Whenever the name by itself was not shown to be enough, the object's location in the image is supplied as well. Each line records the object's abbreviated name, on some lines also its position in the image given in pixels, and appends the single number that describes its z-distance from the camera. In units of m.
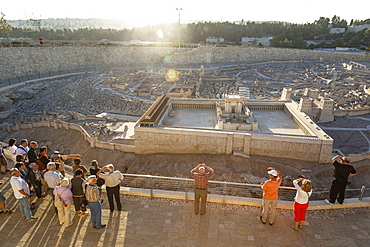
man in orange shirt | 6.16
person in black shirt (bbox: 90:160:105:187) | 6.89
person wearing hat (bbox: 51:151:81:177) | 7.77
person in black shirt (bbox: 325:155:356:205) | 6.62
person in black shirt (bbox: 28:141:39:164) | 7.81
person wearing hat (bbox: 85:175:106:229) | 6.08
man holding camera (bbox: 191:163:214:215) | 6.36
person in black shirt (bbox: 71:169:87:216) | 6.27
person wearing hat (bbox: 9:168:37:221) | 6.20
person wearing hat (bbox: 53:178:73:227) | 6.07
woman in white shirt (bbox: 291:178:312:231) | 5.96
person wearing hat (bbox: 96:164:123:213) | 6.47
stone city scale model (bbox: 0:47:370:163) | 14.80
